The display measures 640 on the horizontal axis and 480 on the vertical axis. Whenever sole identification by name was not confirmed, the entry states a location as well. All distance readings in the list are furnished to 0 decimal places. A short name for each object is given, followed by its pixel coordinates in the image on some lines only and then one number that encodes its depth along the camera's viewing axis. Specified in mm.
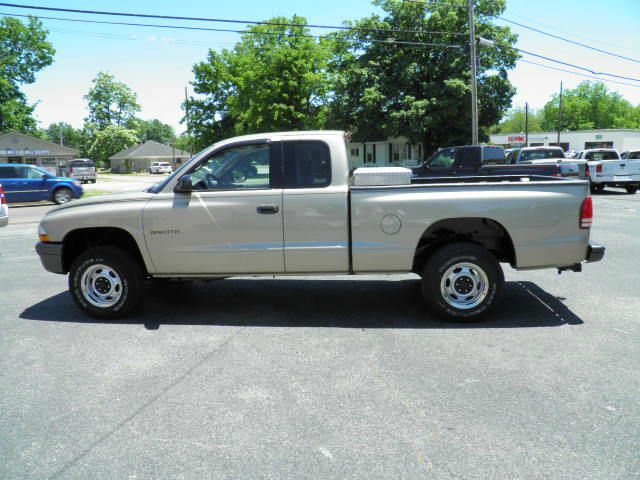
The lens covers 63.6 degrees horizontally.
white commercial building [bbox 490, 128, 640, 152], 66125
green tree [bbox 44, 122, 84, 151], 144250
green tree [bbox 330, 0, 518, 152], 34531
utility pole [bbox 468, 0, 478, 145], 24094
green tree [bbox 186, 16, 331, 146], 41688
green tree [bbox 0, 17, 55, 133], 55375
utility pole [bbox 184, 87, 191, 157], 54031
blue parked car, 20500
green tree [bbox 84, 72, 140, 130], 91250
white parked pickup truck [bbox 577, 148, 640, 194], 20844
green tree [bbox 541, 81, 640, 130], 108188
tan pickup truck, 5141
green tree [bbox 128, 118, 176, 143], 154275
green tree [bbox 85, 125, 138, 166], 90250
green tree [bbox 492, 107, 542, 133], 129625
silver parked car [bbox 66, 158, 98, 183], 44906
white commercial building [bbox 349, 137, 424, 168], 45388
